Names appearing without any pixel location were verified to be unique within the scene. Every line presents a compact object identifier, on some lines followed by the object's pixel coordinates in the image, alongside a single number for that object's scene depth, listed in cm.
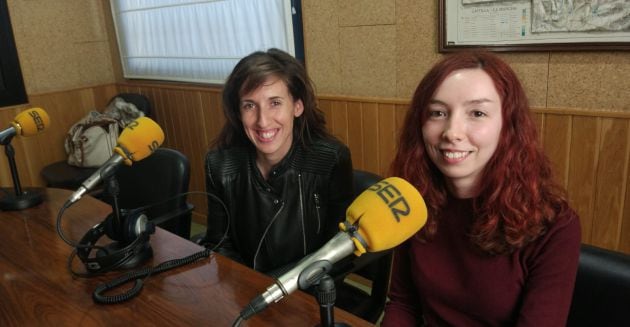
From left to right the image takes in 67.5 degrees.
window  282
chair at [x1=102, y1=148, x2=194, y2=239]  197
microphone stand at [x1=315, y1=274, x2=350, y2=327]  76
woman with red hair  102
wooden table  111
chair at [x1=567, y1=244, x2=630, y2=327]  97
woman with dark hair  159
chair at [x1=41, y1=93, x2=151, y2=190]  326
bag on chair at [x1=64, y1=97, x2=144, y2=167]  343
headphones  133
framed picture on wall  168
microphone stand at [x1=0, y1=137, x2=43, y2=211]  187
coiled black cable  119
